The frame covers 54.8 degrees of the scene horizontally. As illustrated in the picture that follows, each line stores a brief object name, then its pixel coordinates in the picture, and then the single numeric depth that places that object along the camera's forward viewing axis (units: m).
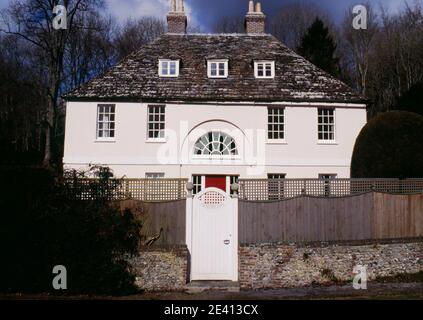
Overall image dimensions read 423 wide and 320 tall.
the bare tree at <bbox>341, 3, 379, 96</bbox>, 43.41
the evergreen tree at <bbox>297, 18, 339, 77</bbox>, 41.34
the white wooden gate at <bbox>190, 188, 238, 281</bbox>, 12.99
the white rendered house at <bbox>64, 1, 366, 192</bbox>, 23.45
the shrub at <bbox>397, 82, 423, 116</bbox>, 28.39
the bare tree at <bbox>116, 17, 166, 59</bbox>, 48.66
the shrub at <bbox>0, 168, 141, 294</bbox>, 12.00
